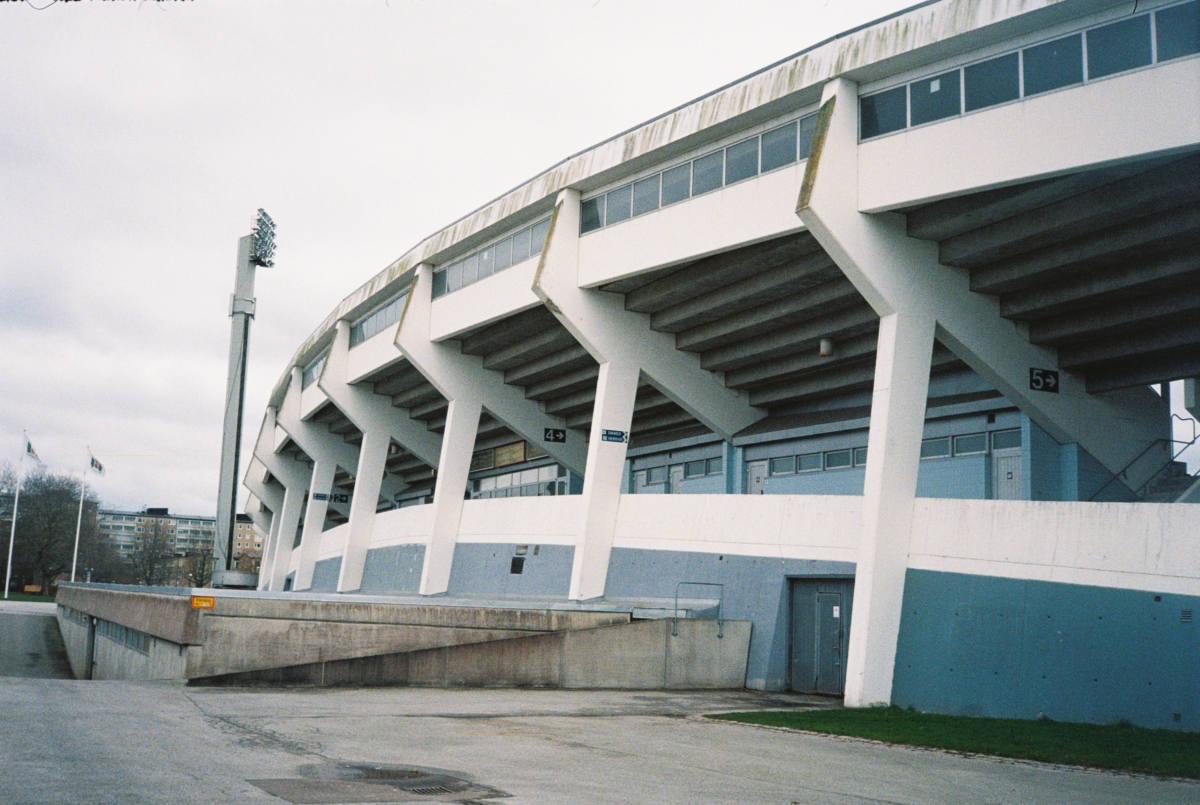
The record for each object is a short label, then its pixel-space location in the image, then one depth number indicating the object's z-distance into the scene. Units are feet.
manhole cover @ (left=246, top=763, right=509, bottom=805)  25.17
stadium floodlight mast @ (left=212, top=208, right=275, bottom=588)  220.84
